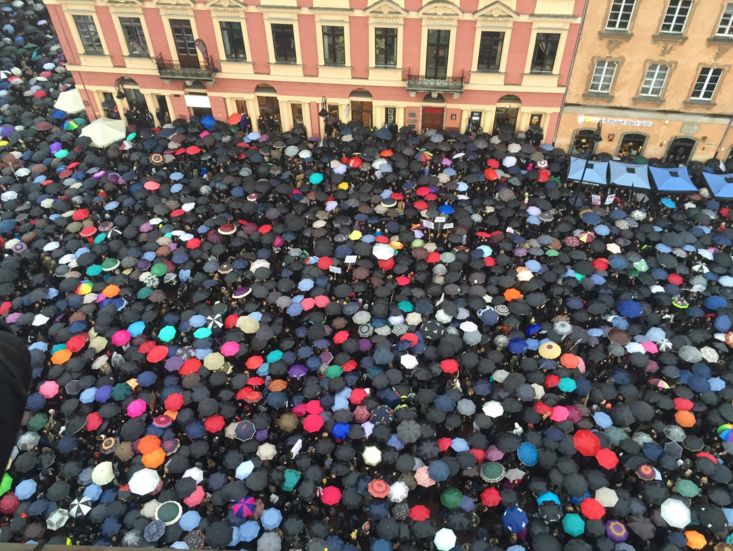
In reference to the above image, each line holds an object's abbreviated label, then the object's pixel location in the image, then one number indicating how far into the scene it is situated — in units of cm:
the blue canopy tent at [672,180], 3028
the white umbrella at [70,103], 3828
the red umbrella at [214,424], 2030
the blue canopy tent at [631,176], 3088
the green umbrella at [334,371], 2206
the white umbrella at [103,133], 3466
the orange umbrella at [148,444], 1964
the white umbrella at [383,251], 2711
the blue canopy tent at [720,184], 3003
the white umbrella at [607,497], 1819
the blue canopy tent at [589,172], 3102
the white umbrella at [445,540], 1751
